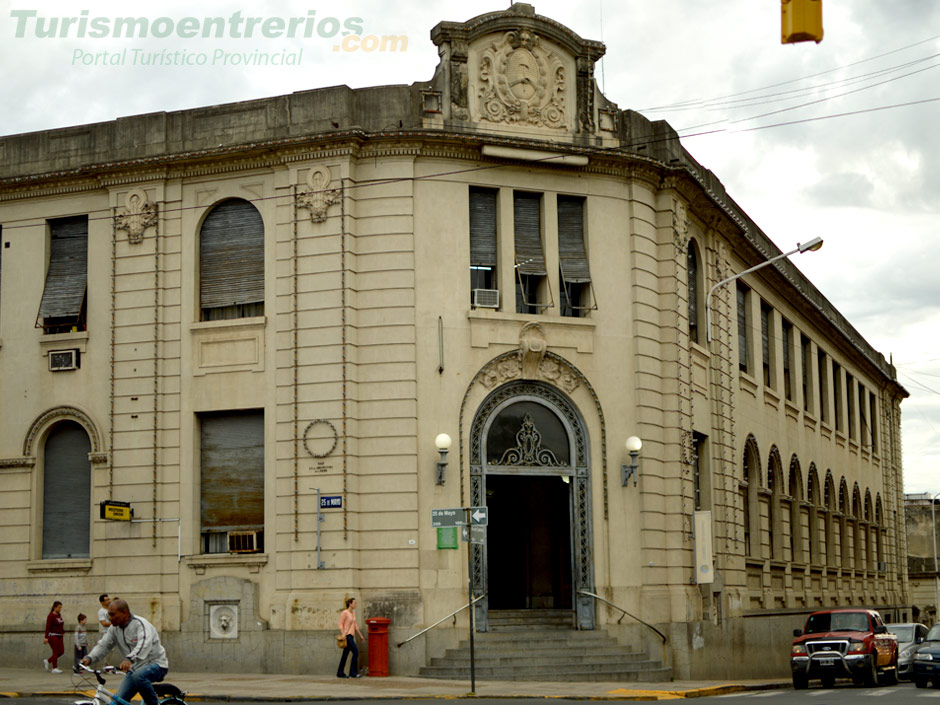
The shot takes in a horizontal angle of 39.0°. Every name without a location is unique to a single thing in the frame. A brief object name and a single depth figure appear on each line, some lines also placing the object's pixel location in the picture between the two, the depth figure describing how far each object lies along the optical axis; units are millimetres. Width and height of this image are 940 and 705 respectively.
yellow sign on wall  28375
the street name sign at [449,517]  23812
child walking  26953
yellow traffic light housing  11188
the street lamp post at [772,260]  32250
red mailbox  26578
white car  33094
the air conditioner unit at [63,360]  30609
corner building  27969
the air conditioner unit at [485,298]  29078
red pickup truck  29031
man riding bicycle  13891
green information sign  27536
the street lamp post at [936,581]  79312
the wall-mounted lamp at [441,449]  27450
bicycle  14062
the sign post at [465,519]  23797
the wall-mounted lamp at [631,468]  29500
